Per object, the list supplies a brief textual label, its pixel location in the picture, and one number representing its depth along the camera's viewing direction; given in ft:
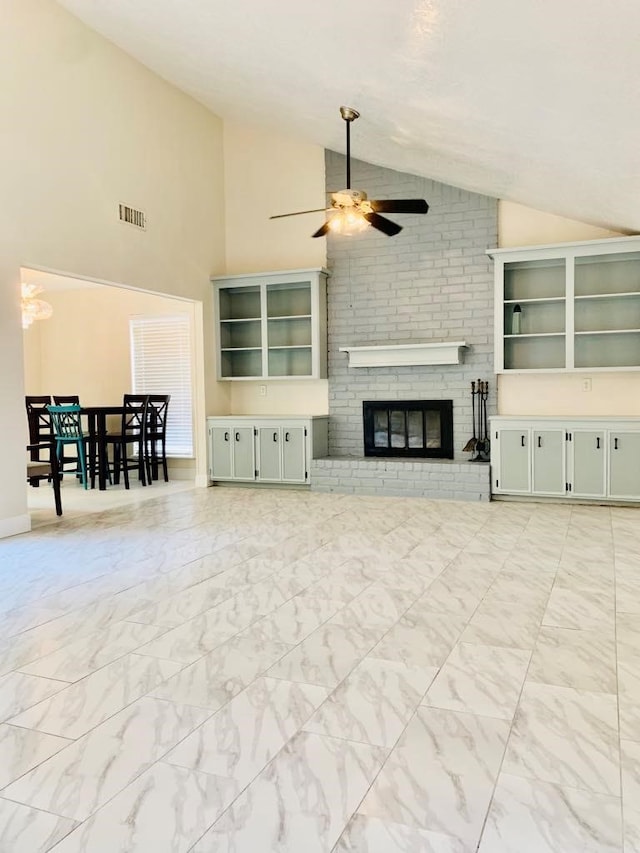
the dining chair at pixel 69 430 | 24.56
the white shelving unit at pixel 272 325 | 23.71
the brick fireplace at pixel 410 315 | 21.71
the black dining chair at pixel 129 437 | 25.22
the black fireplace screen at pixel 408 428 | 22.68
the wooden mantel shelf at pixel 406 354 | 21.89
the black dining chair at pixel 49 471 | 17.30
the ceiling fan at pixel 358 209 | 15.57
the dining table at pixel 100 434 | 24.52
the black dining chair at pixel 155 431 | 26.35
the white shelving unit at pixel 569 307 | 19.97
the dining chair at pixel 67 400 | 26.73
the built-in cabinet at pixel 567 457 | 18.76
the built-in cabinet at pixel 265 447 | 22.85
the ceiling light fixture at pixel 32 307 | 23.84
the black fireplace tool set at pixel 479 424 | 21.84
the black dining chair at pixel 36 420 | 26.55
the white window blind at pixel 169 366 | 28.07
